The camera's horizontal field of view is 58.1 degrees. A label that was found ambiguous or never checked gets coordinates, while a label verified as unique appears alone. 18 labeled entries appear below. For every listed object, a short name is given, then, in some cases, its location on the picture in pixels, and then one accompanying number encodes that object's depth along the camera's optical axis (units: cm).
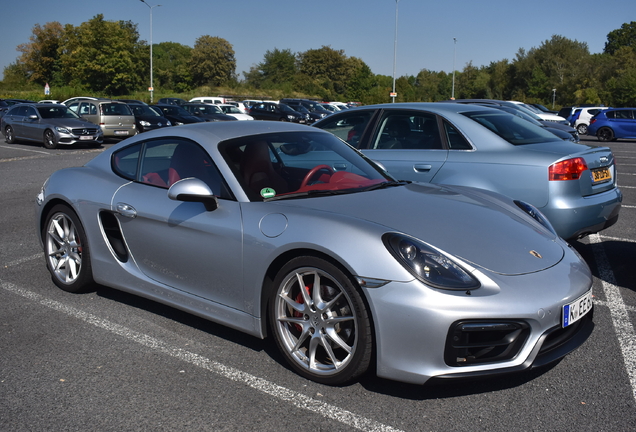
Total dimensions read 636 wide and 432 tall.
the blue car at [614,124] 2423
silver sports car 273
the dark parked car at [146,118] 2198
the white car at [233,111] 2947
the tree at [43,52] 8056
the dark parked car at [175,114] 2383
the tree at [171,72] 9731
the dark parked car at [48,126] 1848
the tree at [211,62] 9412
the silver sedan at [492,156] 507
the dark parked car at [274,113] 3319
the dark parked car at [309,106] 3702
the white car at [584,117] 2909
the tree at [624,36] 12419
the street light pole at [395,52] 4950
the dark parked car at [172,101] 3522
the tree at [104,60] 6706
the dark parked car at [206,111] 2570
